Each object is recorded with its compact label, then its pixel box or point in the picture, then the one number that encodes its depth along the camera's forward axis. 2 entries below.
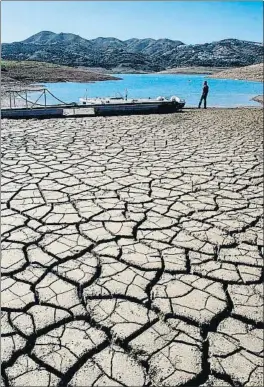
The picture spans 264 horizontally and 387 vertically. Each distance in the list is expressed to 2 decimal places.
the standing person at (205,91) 14.97
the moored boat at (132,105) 12.32
